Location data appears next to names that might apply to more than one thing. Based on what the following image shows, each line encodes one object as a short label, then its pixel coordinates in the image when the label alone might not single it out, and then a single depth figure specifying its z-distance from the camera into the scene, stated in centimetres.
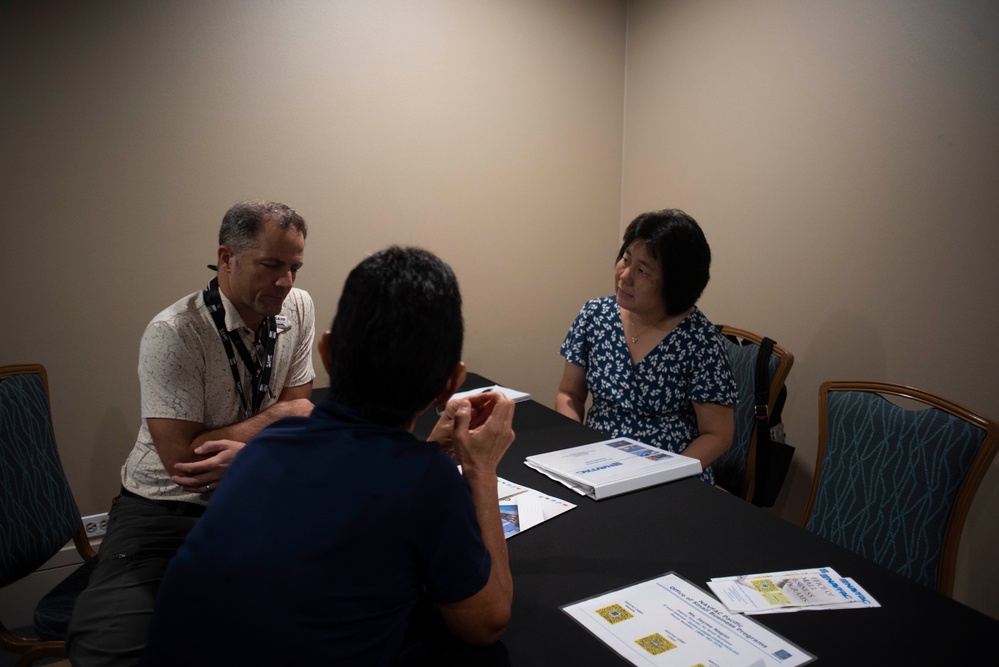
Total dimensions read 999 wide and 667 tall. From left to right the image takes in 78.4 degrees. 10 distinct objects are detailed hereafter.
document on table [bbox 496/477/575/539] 133
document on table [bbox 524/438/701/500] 148
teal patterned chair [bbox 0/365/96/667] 154
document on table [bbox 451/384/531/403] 235
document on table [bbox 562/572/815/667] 92
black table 94
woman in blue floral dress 194
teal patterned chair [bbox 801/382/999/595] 142
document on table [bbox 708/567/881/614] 104
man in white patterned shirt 148
